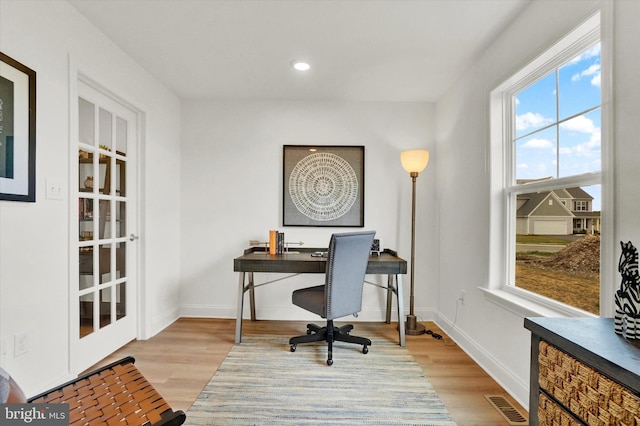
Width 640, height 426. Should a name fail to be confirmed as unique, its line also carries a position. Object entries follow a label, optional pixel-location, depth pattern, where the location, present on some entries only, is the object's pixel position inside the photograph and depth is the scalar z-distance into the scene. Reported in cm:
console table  84
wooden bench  112
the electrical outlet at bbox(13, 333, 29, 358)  169
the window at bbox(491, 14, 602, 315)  164
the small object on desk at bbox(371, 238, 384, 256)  338
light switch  190
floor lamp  318
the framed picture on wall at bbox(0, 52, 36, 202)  161
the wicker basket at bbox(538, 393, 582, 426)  100
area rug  185
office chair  249
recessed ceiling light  270
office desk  284
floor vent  181
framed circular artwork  357
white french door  228
